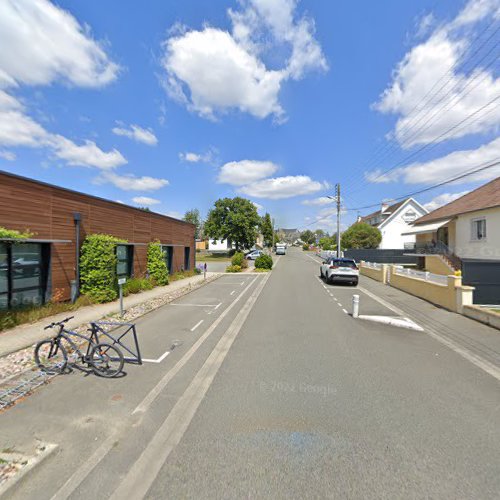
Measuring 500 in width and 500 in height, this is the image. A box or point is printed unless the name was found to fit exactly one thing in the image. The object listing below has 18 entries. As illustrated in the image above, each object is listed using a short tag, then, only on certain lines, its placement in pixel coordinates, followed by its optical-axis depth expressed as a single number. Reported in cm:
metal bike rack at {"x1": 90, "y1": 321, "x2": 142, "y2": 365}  502
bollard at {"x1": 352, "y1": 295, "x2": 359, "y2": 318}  886
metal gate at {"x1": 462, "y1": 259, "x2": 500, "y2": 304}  958
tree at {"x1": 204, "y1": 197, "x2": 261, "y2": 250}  5069
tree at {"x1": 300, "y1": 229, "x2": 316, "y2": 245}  12750
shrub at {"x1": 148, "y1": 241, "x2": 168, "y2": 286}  1562
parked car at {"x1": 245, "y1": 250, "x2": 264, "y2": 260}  4431
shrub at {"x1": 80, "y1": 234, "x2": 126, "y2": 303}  1046
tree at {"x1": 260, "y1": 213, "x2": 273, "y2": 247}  7694
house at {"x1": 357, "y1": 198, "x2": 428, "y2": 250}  4300
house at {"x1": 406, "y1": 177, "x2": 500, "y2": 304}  1605
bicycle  464
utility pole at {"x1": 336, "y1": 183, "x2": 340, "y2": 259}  2994
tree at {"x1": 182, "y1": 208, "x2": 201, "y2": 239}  8894
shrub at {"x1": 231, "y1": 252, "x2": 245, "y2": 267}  2758
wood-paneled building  810
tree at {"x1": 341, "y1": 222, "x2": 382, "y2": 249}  4125
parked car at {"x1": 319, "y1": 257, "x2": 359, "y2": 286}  1619
